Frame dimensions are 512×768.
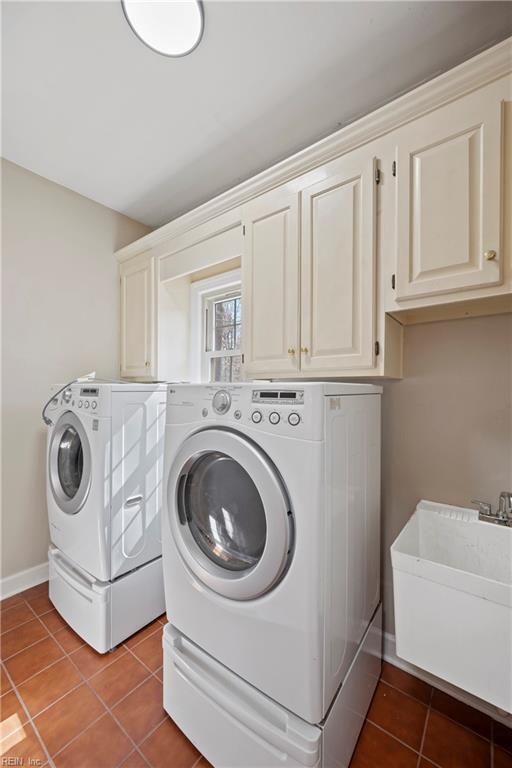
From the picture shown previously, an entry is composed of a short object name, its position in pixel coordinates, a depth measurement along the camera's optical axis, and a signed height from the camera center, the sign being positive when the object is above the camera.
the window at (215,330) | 2.42 +0.43
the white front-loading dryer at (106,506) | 1.58 -0.64
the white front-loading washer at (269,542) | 0.91 -0.51
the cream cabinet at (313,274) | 1.37 +0.52
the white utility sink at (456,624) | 0.83 -0.66
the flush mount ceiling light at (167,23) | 1.16 +1.36
